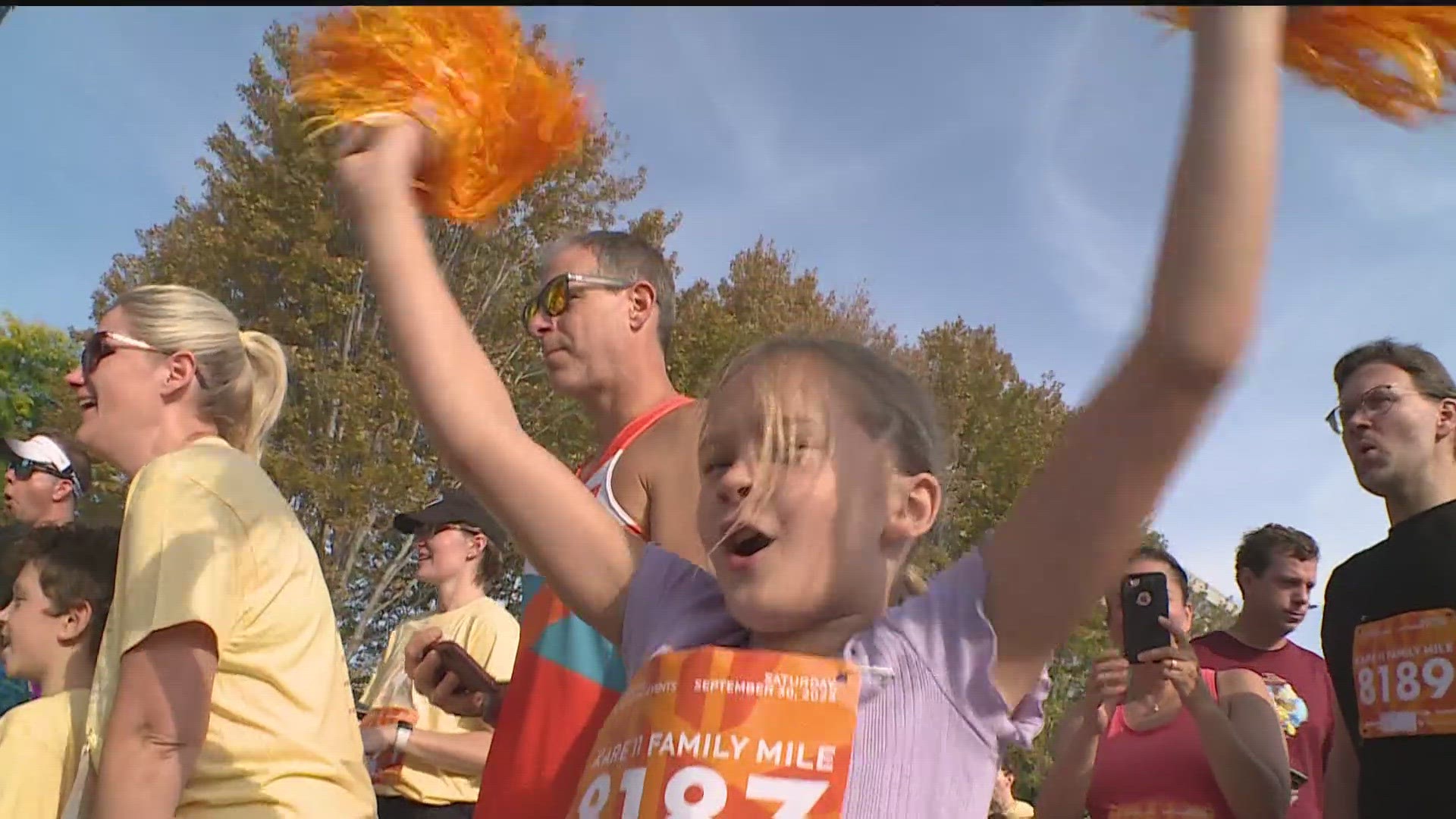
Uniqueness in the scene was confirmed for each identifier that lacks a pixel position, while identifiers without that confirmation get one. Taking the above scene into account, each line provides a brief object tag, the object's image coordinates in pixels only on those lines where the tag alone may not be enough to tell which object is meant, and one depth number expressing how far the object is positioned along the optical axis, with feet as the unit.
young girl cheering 3.84
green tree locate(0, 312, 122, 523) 111.86
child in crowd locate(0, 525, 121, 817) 10.93
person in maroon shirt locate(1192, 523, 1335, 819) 14.51
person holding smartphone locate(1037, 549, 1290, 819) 11.03
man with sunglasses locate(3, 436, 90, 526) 16.94
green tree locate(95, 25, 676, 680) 46.96
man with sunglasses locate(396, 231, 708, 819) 7.52
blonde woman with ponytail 7.32
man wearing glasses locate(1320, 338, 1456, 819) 9.78
